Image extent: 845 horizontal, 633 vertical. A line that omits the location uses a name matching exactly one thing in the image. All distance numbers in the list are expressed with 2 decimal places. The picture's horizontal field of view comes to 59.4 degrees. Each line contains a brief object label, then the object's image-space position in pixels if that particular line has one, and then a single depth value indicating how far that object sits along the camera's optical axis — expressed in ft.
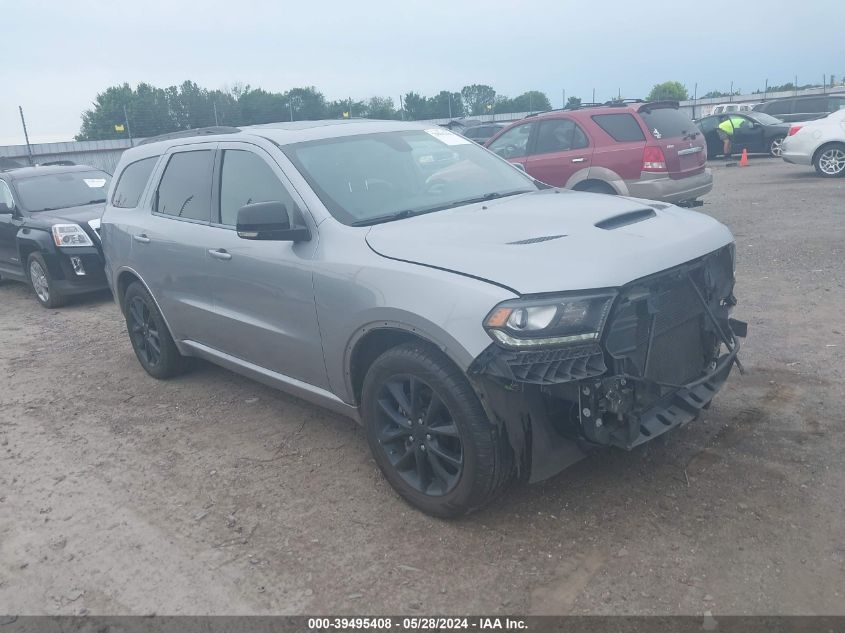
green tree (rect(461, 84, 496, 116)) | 123.95
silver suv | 10.05
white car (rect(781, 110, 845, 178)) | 48.70
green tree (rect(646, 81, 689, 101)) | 201.16
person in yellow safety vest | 69.87
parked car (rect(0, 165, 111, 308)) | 29.19
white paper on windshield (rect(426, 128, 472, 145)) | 16.38
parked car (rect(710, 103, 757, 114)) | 95.68
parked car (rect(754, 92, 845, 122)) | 69.83
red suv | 30.53
